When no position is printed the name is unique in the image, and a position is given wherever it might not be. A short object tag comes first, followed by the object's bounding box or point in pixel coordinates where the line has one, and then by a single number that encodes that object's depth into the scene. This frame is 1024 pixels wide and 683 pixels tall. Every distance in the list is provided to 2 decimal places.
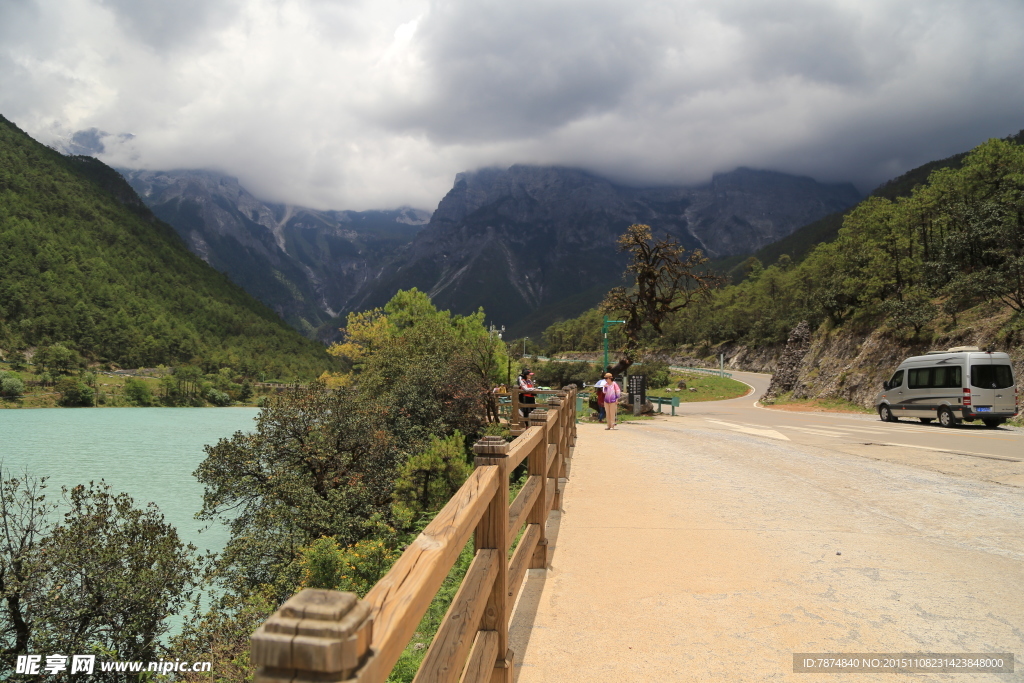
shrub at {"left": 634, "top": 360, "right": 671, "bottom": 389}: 53.97
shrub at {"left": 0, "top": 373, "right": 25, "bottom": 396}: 85.94
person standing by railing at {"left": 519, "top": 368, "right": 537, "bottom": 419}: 17.84
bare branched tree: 25.77
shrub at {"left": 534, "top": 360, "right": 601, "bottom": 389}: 61.92
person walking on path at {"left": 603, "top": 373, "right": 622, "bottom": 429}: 16.78
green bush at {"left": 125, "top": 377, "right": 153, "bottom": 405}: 96.56
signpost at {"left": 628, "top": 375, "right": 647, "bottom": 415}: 25.31
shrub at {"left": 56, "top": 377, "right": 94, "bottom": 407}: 92.18
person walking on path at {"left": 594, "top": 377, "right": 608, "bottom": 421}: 18.59
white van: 16.66
